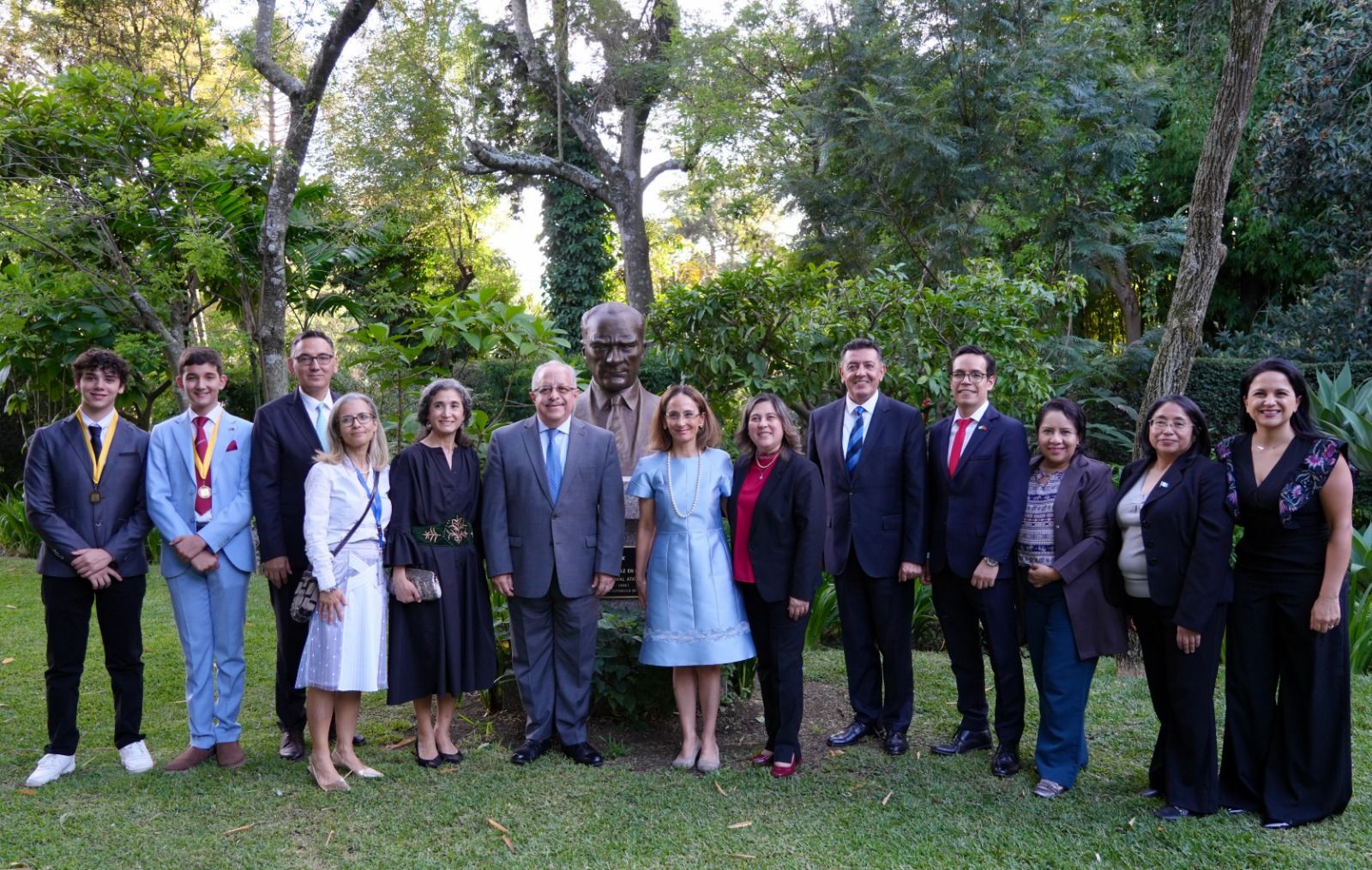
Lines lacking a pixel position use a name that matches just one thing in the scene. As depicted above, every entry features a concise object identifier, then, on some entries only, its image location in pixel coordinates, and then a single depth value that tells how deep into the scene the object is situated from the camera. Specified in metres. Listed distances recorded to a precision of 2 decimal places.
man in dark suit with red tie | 4.31
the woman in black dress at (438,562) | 4.29
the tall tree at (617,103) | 16.75
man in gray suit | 4.44
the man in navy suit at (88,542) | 4.19
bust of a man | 5.18
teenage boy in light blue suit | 4.36
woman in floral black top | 3.65
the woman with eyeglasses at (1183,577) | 3.76
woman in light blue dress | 4.38
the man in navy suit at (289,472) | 4.42
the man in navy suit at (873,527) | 4.56
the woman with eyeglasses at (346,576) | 4.10
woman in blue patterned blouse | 4.07
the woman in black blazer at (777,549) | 4.31
